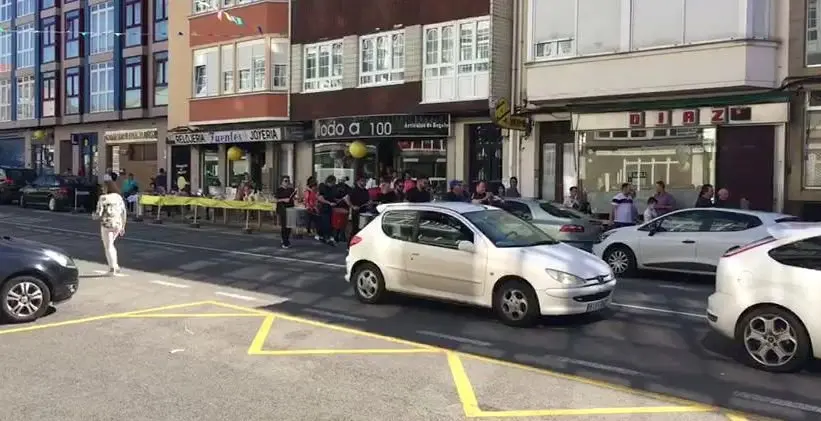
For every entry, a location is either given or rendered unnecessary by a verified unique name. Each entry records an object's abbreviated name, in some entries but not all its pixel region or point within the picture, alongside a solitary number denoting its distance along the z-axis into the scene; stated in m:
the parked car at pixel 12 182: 34.81
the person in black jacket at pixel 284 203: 18.16
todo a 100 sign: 23.06
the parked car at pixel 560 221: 14.65
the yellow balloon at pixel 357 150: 24.58
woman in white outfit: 13.06
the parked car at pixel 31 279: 8.96
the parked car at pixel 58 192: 30.70
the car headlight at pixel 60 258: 9.38
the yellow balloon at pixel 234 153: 29.11
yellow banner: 22.47
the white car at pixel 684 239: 12.49
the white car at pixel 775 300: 6.96
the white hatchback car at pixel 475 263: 8.93
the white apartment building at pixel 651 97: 16.81
